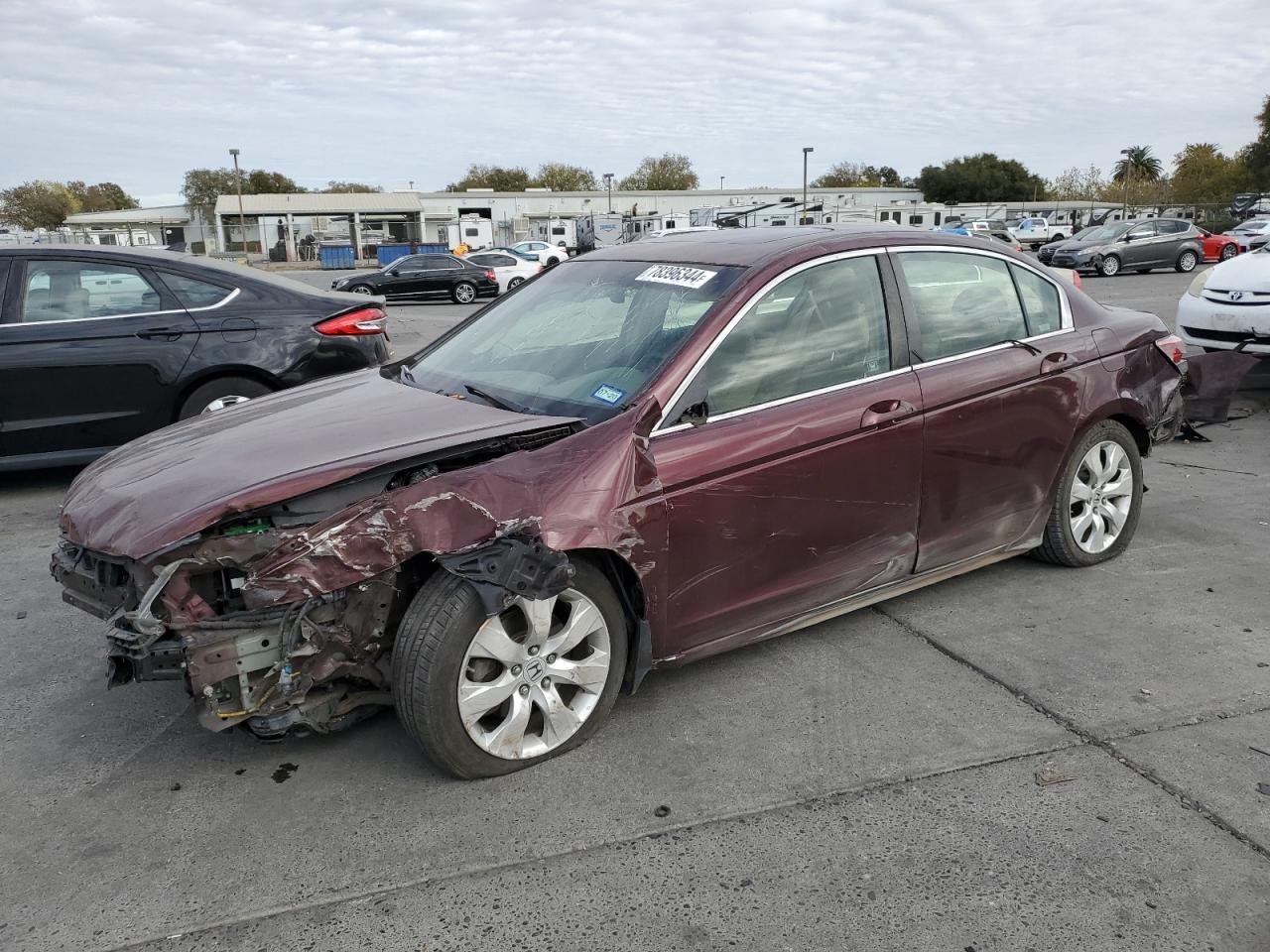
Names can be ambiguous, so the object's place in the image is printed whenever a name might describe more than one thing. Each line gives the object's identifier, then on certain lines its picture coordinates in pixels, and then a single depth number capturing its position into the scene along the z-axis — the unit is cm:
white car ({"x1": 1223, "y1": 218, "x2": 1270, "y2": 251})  3251
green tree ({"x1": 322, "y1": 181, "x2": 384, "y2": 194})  9906
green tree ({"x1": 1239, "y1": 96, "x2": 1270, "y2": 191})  6825
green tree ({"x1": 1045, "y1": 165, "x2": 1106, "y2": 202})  8675
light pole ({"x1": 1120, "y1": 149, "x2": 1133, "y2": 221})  7627
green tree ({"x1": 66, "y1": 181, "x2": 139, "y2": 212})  9394
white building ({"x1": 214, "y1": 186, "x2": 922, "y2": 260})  5441
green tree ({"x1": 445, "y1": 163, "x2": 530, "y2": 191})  10144
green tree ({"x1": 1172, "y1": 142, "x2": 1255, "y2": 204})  7219
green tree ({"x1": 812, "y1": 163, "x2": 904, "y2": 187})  9400
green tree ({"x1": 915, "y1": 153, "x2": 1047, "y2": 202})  8531
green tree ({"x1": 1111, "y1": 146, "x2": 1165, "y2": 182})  8650
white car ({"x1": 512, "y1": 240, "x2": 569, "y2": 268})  3209
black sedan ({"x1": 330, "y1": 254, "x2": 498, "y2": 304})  2589
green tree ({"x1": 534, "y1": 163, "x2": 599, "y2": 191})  10062
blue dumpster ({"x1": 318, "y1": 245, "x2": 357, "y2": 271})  4503
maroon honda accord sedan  285
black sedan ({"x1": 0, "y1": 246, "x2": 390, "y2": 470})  596
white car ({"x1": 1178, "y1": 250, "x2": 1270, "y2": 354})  826
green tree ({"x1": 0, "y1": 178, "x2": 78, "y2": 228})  7362
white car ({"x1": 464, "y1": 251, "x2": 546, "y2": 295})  2770
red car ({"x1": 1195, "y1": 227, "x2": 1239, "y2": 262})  2919
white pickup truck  4206
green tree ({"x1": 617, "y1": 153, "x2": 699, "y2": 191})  9975
